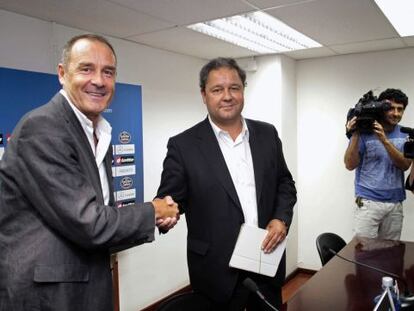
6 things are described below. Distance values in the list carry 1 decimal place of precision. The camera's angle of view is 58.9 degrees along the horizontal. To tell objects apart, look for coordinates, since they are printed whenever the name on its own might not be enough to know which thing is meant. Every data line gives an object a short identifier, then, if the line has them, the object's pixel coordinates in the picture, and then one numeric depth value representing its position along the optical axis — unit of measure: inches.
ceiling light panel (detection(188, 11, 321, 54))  105.4
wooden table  56.9
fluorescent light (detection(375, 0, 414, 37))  93.0
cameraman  117.0
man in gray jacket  42.2
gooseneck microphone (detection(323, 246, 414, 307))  50.6
